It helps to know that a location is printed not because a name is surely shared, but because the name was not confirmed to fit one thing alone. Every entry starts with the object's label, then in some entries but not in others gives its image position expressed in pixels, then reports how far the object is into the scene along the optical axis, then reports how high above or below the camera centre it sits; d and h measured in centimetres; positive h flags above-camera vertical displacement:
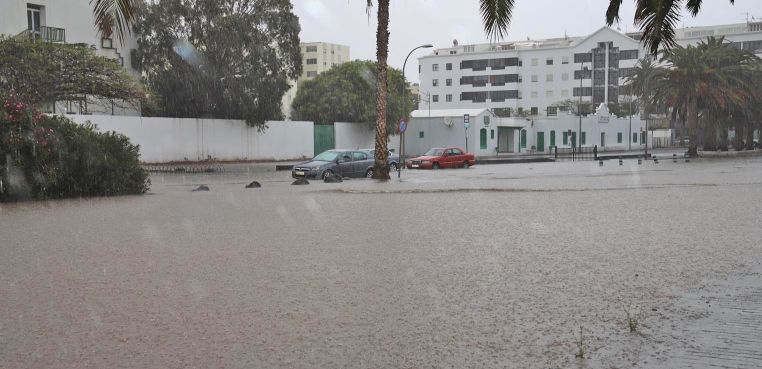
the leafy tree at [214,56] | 4209 +580
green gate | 4966 +115
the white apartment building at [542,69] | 10681 +1232
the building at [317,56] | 14075 +1881
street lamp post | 4112 +437
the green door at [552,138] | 7162 +125
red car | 3884 -40
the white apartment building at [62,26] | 3519 +675
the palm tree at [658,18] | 1338 +248
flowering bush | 1739 -3
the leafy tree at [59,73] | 2930 +351
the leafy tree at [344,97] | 5181 +406
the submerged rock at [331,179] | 2558 -88
